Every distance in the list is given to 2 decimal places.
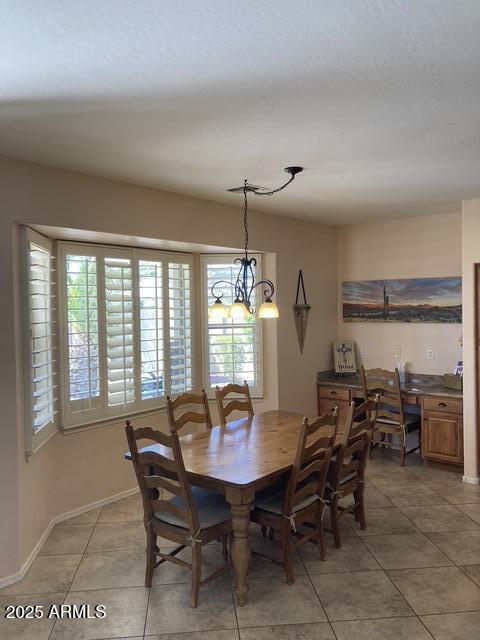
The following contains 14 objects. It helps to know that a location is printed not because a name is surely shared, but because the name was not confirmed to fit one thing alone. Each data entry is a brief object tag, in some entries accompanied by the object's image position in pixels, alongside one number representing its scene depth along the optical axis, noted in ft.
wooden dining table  8.54
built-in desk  14.78
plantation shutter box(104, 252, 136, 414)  13.12
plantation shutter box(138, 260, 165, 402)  14.07
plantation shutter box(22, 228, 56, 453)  10.16
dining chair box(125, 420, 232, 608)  8.50
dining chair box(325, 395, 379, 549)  10.36
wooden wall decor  17.15
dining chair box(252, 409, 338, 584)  9.06
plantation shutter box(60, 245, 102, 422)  12.26
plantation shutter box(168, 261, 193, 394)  14.96
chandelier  10.68
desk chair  15.62
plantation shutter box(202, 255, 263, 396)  15.89
